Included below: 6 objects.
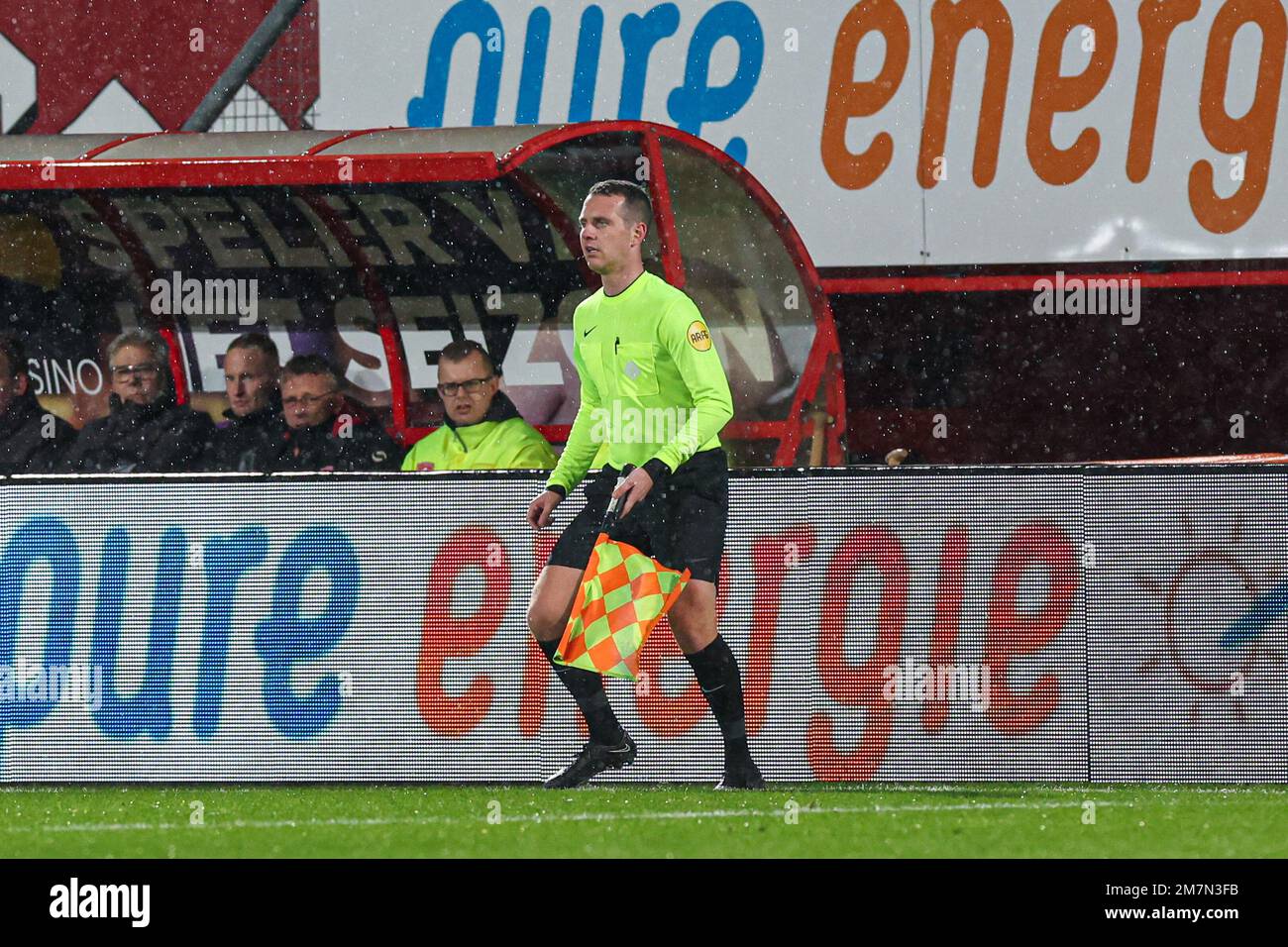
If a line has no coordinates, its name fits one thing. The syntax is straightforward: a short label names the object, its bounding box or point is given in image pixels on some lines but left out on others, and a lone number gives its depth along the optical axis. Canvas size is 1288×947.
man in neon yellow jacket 17.73
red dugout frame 20.05
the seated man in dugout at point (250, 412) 19.33
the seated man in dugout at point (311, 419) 18.94
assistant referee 13.40
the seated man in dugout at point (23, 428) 21.50
